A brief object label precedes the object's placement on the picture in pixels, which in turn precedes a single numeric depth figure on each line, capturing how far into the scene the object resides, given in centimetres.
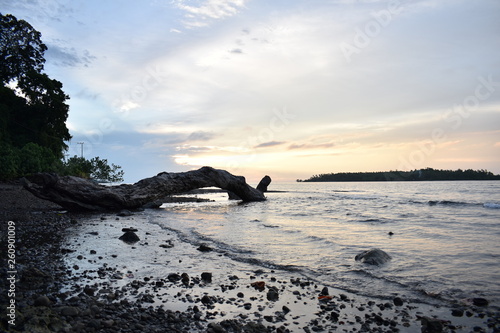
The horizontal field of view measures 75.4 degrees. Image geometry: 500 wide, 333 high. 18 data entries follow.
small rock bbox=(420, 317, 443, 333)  426
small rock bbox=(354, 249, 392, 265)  786
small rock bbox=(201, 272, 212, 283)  634
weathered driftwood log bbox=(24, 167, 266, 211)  1704
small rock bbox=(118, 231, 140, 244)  1027
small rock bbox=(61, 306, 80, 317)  426
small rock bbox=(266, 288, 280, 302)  540
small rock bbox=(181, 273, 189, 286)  614
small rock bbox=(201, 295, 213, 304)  515
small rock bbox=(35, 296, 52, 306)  455
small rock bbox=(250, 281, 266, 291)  596
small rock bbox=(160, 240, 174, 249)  963
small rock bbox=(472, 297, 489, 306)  527
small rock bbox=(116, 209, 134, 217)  1828
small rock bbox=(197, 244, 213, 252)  930
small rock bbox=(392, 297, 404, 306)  528
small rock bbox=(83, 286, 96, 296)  528
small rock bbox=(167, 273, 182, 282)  636
